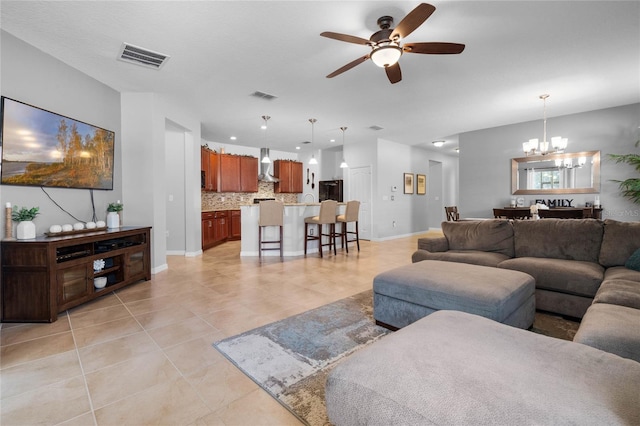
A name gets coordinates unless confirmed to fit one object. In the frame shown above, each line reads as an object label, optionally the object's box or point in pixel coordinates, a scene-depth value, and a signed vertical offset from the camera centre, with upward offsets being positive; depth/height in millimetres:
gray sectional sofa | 1523 -561
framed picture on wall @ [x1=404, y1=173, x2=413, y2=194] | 8595 +629
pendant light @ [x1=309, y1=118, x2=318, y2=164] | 5875 +1705
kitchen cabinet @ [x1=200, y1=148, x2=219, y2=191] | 6672 +858
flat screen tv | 2807 +611
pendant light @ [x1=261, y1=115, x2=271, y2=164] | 5698 +1690
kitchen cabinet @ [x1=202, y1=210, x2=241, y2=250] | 6489 -546
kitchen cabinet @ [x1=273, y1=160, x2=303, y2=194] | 8953 +898
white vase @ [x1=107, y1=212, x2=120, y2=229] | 3880 -201
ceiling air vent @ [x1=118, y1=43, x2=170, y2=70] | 3144 +1661
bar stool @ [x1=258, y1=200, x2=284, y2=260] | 5297 -193
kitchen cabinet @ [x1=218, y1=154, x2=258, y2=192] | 7605 +840
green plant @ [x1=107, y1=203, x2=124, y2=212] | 3936 -30
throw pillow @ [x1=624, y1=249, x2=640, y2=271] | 2488 -497
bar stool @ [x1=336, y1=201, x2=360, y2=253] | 5973 -259
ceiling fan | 2461 +1392
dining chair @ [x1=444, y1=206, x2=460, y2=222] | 6031 -191
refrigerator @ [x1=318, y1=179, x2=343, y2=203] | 8798 +454
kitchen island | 5750 -528
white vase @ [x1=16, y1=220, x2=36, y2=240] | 2748 -239
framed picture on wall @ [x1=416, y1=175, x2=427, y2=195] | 9070 +630
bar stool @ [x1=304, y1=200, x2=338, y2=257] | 5578 -287
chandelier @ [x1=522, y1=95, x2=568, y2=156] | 4852 +1002
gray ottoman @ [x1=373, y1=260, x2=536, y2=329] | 1980 -645
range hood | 8336 +962
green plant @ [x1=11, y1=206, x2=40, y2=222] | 2797 -87
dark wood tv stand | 2650 -660
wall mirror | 5473 +602
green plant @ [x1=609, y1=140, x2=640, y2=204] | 4938 +372
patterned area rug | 1604 -1036
